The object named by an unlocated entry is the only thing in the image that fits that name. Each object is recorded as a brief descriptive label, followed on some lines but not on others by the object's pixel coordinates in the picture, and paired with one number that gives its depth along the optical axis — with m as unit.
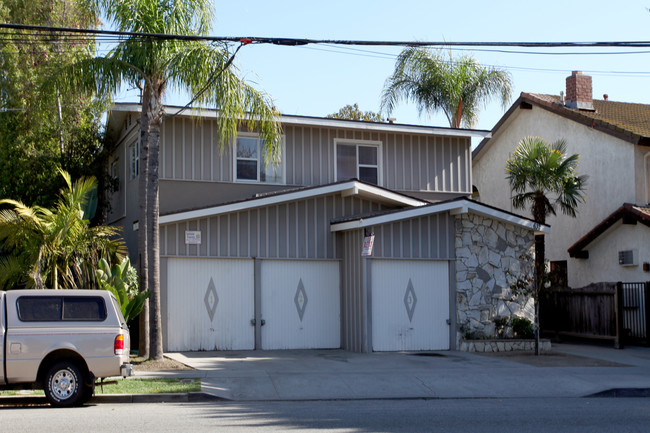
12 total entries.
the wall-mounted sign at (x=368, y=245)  17.44
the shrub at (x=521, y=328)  19.03
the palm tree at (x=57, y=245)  16.48
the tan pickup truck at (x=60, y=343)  10.70
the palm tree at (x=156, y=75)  15.18
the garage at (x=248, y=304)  17.78
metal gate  19.94
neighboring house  21.94
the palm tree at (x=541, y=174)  20.95
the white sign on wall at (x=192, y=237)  17.73
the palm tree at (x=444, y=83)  30.34
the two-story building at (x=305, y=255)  17.95
